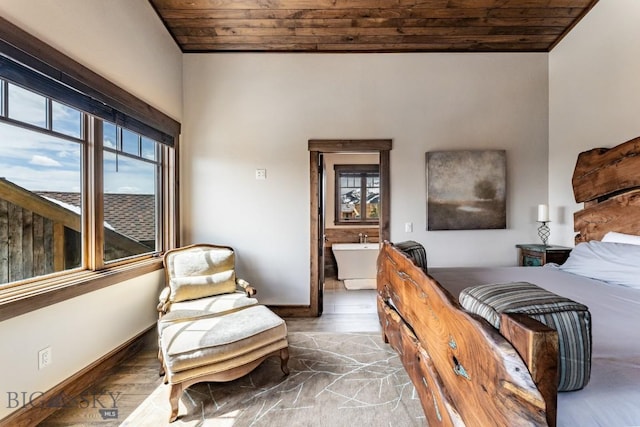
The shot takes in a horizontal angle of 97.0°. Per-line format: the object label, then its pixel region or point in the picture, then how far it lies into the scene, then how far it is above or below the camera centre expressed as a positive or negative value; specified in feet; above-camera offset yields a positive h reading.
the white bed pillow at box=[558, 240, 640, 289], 6.35 -1.28
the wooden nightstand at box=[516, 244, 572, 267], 9.45 -1.51
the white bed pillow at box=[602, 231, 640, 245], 7.22 -0.74
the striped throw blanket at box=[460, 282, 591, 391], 2.61 -1.09
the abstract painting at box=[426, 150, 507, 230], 10.72 +0.81
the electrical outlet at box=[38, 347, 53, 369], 5.49 -2.90
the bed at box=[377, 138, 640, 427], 2.29 -1.66
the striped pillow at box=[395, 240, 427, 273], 7.15 -1.04
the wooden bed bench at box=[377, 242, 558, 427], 2.21 -1.53
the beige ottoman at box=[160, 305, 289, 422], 5.76 -2.99
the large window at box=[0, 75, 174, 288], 5.35 +0.52
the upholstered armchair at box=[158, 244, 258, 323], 7.65 -2.27
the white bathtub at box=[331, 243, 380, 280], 16.31 -2.97
